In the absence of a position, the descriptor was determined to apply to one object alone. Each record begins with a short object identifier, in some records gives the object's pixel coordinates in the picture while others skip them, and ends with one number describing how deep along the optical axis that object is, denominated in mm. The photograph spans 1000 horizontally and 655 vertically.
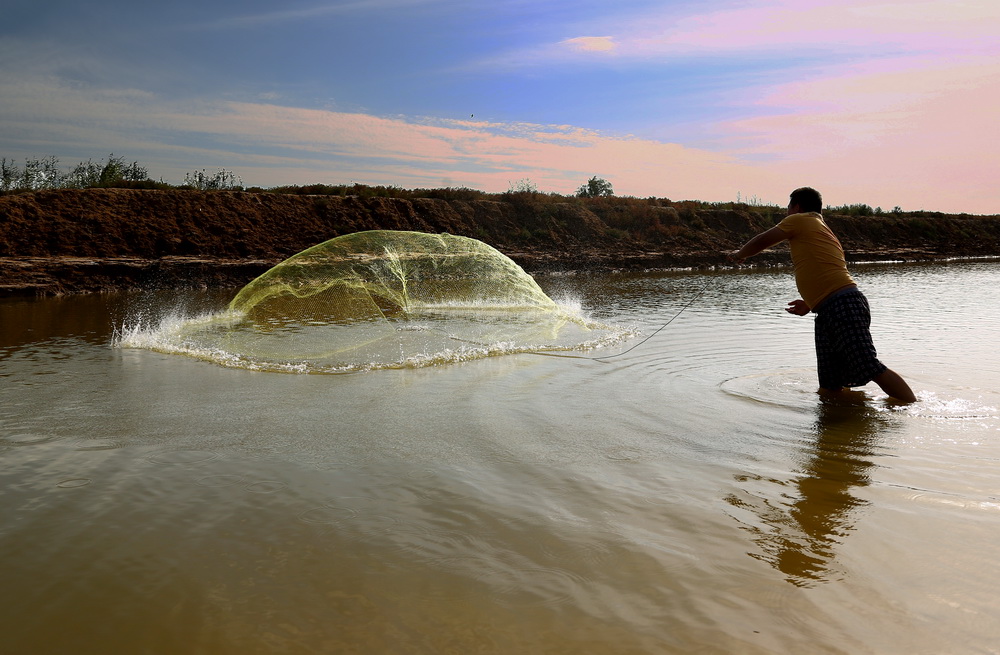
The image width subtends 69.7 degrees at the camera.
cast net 9609
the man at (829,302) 5664
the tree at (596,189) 49000
